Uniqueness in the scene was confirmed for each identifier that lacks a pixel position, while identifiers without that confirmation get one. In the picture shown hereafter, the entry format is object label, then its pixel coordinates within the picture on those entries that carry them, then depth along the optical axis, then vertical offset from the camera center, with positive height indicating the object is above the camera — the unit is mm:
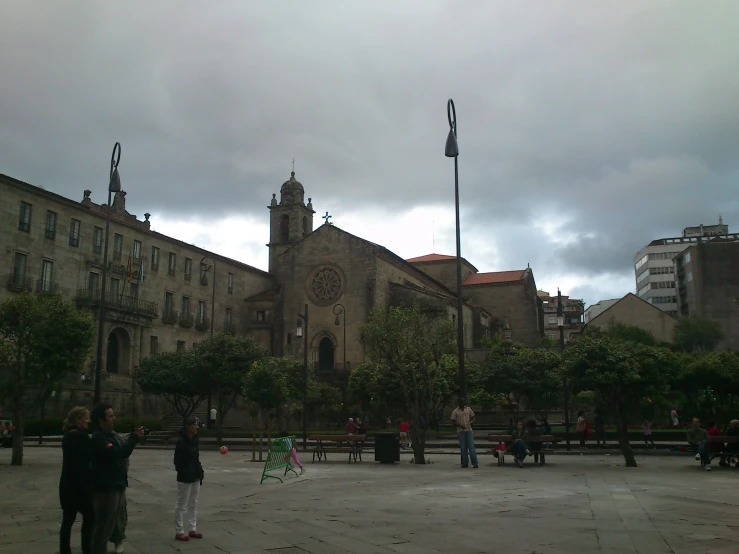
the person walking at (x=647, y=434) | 24141 -1132
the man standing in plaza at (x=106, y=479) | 6289 -718
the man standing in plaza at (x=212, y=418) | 42119 -957
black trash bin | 18891 -1272
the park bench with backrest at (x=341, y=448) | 19234 -1306
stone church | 42125 +9154
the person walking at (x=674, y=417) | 32281 -704
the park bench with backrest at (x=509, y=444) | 17703 -1117
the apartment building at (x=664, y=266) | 86125 +17933
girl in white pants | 7789 -880
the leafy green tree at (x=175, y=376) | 36875 +1545
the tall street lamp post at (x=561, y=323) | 22953 +2958
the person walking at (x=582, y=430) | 24781 -1021
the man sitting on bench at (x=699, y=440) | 15957 -989
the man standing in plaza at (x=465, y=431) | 17172 -728
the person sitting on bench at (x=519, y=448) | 17375 -1180
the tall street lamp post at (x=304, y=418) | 25484 -630
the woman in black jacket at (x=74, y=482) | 6602 -781
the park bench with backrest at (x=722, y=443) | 15984 -966
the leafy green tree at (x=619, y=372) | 16844 +786
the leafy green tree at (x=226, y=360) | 36344 +2334
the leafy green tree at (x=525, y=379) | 37969 +1339
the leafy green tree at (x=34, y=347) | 17719 +1484
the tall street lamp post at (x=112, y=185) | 21775 +7396
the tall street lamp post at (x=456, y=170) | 18438 +7103
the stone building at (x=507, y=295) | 65688 +10709
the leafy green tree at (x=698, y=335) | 59500 +6054
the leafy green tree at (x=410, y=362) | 19422 +1538
